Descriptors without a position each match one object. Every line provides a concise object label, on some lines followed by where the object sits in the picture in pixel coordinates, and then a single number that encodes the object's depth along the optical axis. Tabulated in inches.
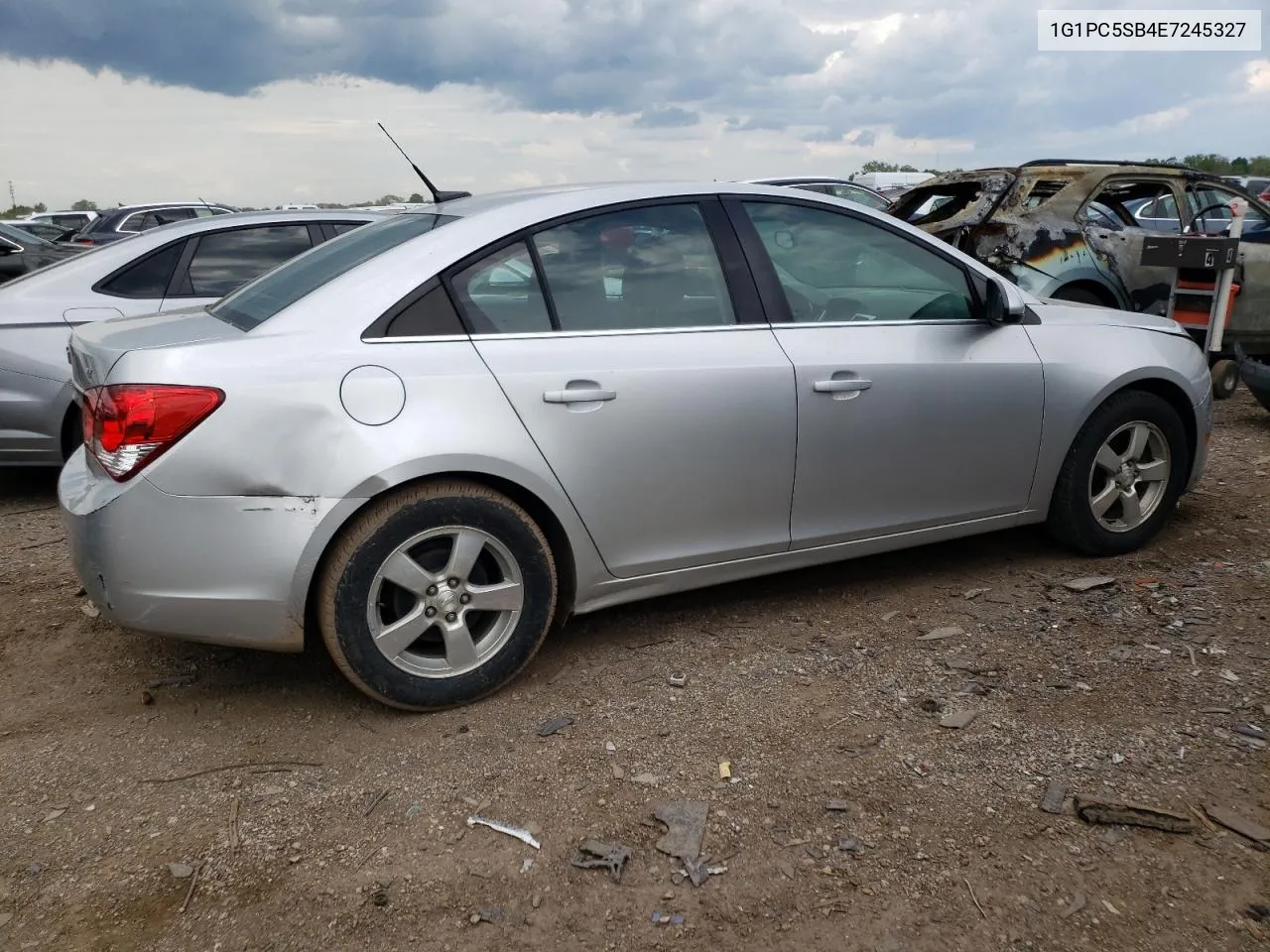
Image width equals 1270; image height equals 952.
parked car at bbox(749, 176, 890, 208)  557.6
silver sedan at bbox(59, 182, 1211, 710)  118.6
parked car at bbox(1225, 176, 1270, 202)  813.9
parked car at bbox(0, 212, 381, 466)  218.4
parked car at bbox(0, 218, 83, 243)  780.0
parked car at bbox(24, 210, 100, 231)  1016.9
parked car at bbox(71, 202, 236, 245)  586.2
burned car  304.5
